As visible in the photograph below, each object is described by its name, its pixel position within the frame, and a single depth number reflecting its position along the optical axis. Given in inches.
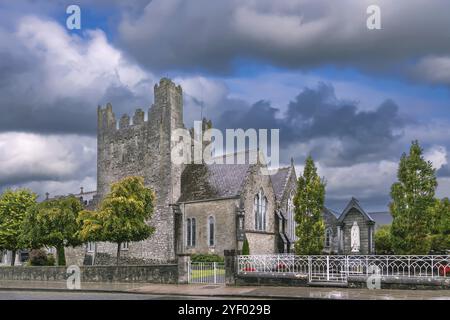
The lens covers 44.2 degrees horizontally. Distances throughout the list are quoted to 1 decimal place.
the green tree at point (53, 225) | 1669.5
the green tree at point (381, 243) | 1916.0
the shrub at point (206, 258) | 1721.0
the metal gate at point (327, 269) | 1091.3
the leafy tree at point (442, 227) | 1339.0
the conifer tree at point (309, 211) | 1261.1
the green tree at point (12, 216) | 1878.7
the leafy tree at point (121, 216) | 1523.1
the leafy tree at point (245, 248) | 1718.0
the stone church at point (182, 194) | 1844.2
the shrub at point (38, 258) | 1761.8
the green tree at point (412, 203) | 1160.2
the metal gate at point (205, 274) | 1237.7
